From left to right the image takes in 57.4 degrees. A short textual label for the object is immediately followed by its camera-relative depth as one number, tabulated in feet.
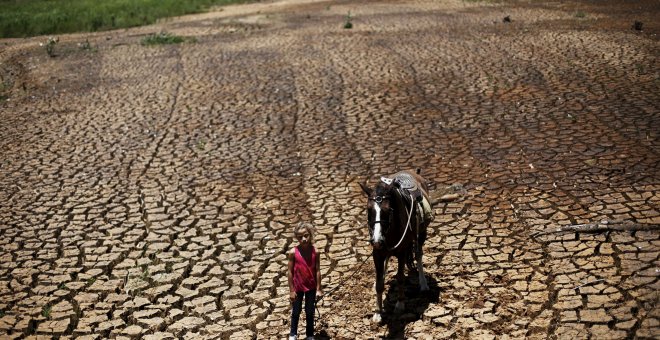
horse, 17.92
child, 18.56
